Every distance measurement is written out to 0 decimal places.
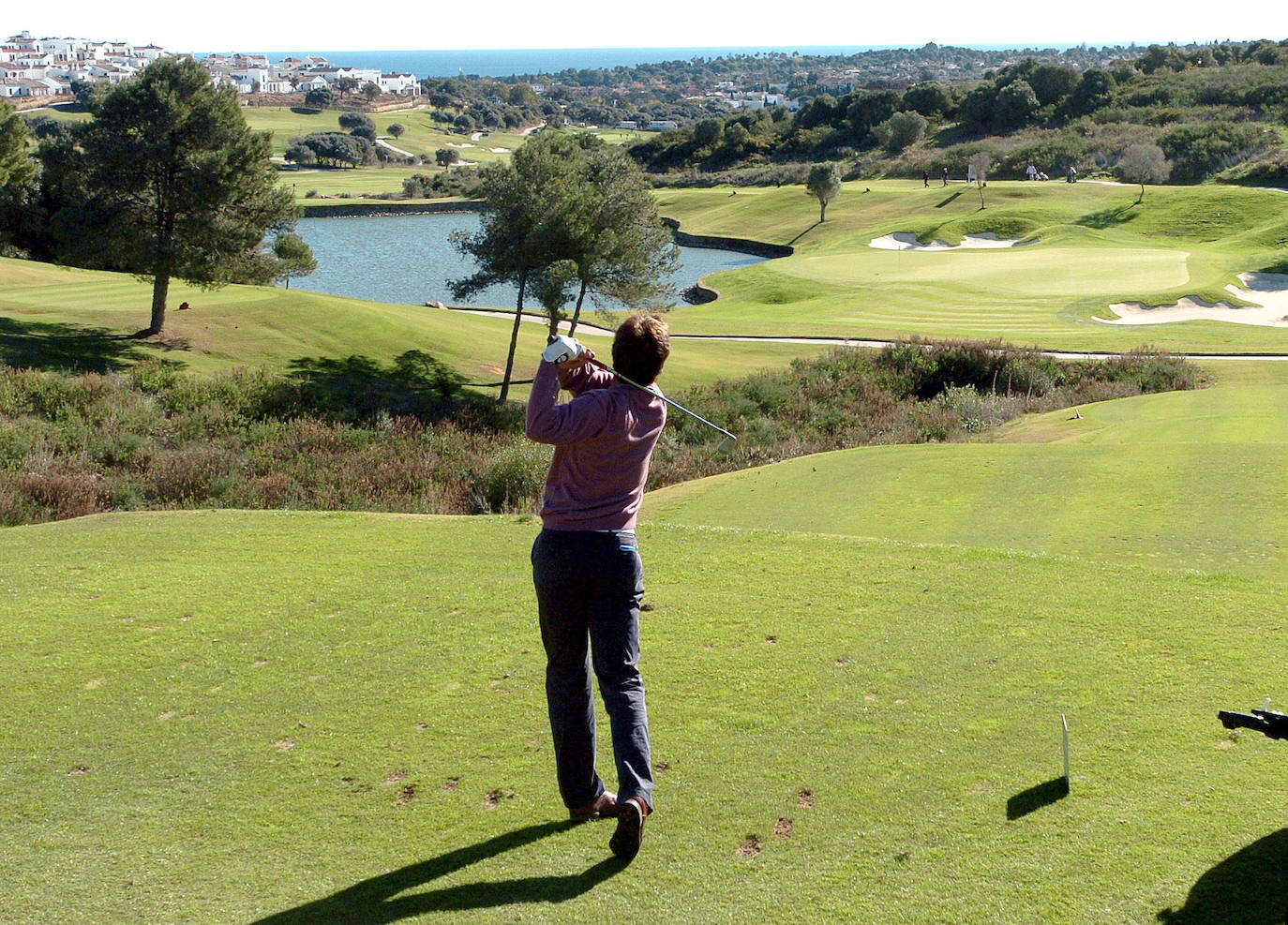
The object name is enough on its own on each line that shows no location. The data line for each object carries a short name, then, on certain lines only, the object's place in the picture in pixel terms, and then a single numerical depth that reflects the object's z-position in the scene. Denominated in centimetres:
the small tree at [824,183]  8225
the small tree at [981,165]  8206
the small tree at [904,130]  11200
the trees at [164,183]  3225
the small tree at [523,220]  3481
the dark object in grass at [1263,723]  498
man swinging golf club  556
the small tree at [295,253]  4243
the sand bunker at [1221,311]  4525
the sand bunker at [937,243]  6881
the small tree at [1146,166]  8075
